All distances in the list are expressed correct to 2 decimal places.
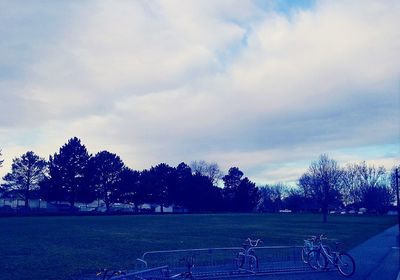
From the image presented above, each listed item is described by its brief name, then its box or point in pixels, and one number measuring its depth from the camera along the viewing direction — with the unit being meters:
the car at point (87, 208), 108.21
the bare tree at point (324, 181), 67.19
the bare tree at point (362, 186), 112.94
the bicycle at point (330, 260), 13.62
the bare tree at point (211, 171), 136.38
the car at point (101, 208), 106.69
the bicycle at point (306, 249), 15.10
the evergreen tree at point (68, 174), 88.12
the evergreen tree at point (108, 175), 98.90
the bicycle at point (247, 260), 13.89
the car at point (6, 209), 74.49
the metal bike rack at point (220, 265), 11.15
